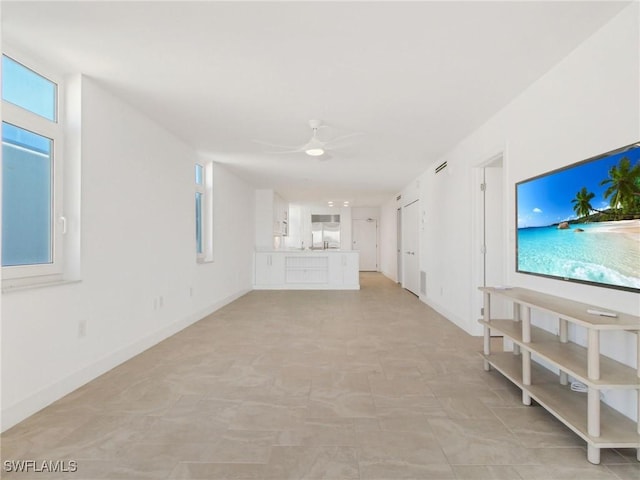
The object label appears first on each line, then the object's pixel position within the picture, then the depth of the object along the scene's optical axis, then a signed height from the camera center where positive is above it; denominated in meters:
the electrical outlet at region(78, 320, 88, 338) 2.79 -0.70
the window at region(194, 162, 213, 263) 5.80 +0.46
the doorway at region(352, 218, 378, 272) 13.75 -0.02
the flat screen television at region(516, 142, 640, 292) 1.84 +0.12
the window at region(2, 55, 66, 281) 2.38 +0.48
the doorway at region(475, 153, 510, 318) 4.24 +0.17
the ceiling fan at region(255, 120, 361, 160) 3.95 +1.16
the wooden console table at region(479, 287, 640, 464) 1.74 -0.70
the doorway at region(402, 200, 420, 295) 7.47 -0.15
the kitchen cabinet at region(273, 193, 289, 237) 9.30 +0.72
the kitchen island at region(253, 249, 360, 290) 8.75 -0.73
